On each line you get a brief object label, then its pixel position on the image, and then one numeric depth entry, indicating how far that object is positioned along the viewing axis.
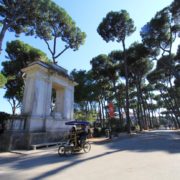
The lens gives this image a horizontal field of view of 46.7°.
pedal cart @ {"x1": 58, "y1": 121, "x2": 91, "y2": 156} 9.25
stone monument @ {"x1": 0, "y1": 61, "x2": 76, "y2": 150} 11.74
